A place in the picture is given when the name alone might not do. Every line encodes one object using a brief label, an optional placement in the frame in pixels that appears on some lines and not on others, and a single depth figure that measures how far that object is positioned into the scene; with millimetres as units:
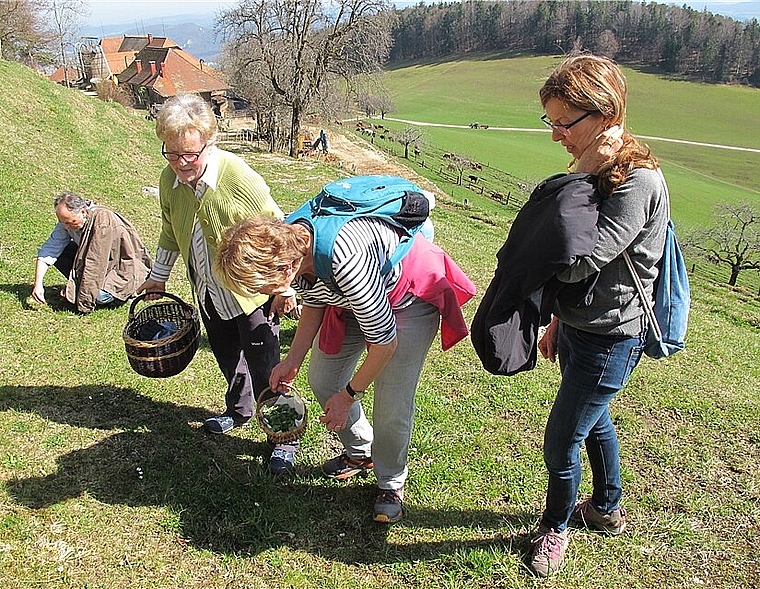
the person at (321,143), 33334
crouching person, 5773
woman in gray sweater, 2264
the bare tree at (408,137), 54088
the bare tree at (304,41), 27062
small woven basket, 3252
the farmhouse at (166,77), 48938
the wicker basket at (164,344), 3545
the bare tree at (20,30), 29109
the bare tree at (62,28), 33062
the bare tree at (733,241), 29562
